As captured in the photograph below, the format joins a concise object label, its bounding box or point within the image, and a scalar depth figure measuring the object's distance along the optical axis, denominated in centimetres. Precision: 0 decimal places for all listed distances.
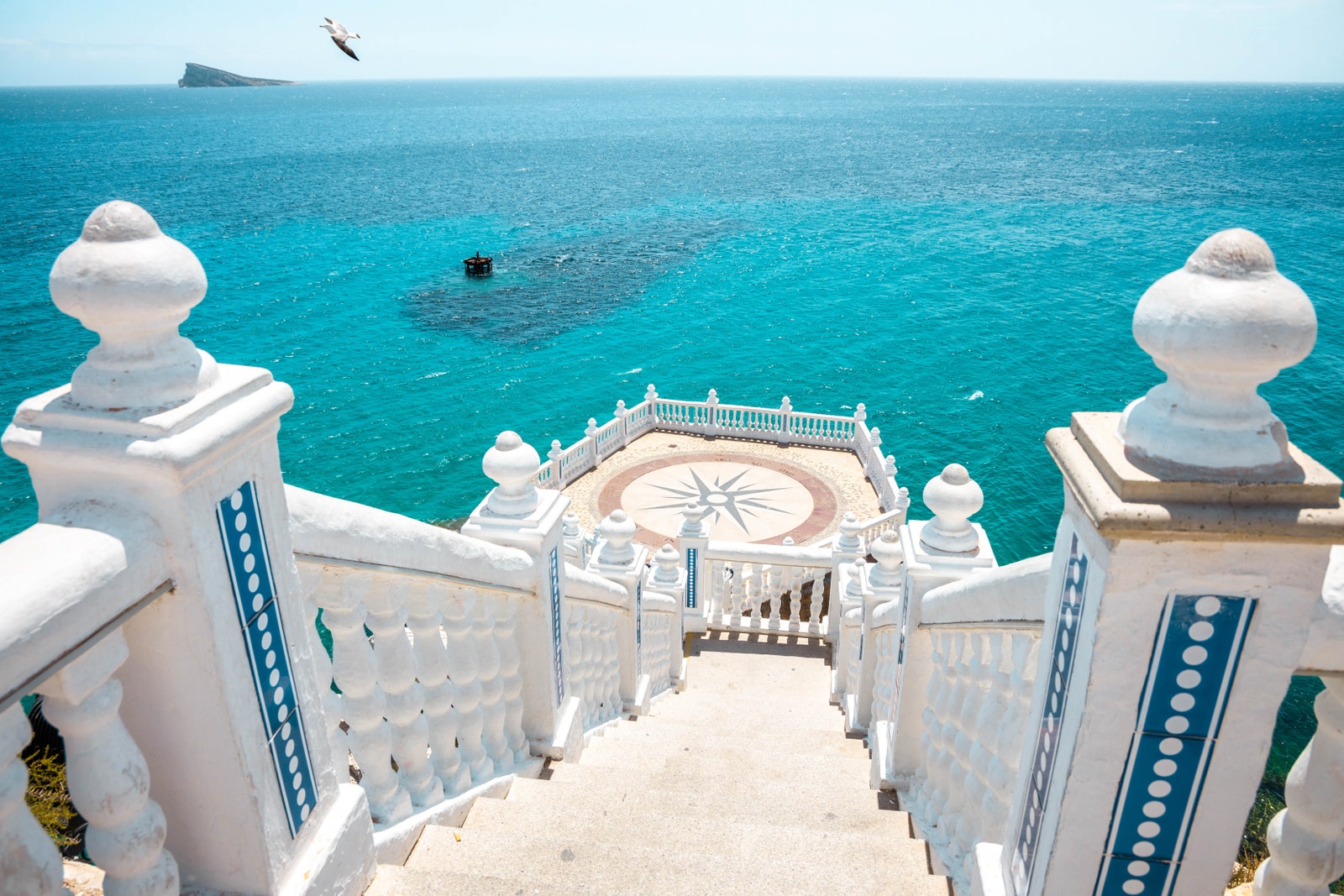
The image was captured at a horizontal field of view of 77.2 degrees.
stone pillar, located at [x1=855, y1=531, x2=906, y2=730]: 577
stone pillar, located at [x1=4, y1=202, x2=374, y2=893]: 177
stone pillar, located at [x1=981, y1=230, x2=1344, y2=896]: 161
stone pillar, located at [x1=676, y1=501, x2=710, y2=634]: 1012
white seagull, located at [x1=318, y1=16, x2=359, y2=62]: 1062
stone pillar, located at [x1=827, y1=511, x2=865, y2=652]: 951
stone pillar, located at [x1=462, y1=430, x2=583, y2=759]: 382
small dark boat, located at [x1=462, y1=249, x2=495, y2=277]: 4844
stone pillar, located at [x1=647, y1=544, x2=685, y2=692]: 837
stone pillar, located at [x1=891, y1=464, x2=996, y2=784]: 387
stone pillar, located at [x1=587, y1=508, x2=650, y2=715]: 650
